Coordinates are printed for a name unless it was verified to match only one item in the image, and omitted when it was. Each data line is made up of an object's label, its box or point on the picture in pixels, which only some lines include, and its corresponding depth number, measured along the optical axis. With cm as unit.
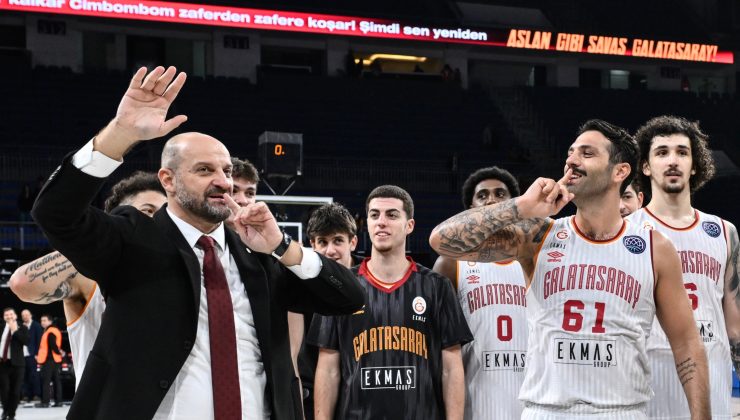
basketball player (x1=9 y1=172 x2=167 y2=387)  368
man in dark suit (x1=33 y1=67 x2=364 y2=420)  312
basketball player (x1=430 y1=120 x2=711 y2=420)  425
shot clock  1368
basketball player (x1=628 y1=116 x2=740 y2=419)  504
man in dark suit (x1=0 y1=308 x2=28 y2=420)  1518
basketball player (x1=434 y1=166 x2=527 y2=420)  543
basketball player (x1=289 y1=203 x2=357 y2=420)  575
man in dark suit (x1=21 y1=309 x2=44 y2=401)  1653
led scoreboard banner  2456
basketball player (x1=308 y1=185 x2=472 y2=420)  513
